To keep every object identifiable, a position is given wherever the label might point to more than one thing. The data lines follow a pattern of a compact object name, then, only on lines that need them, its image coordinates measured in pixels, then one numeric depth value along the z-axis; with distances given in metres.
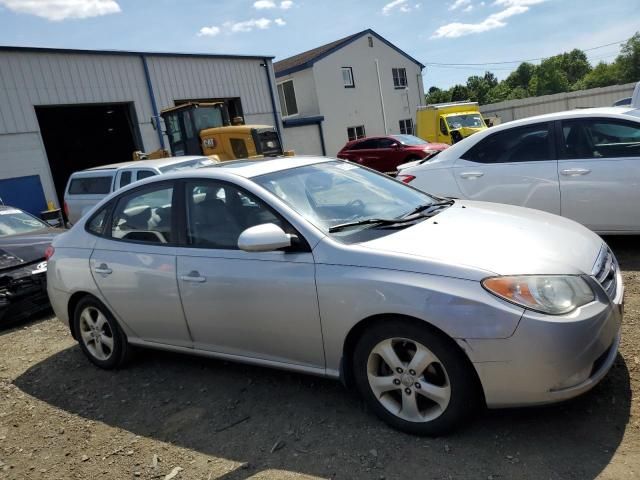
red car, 17.97
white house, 27.47
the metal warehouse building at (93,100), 16.23
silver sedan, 2.49
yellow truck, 19.92
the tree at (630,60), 76.38
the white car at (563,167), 5.10
